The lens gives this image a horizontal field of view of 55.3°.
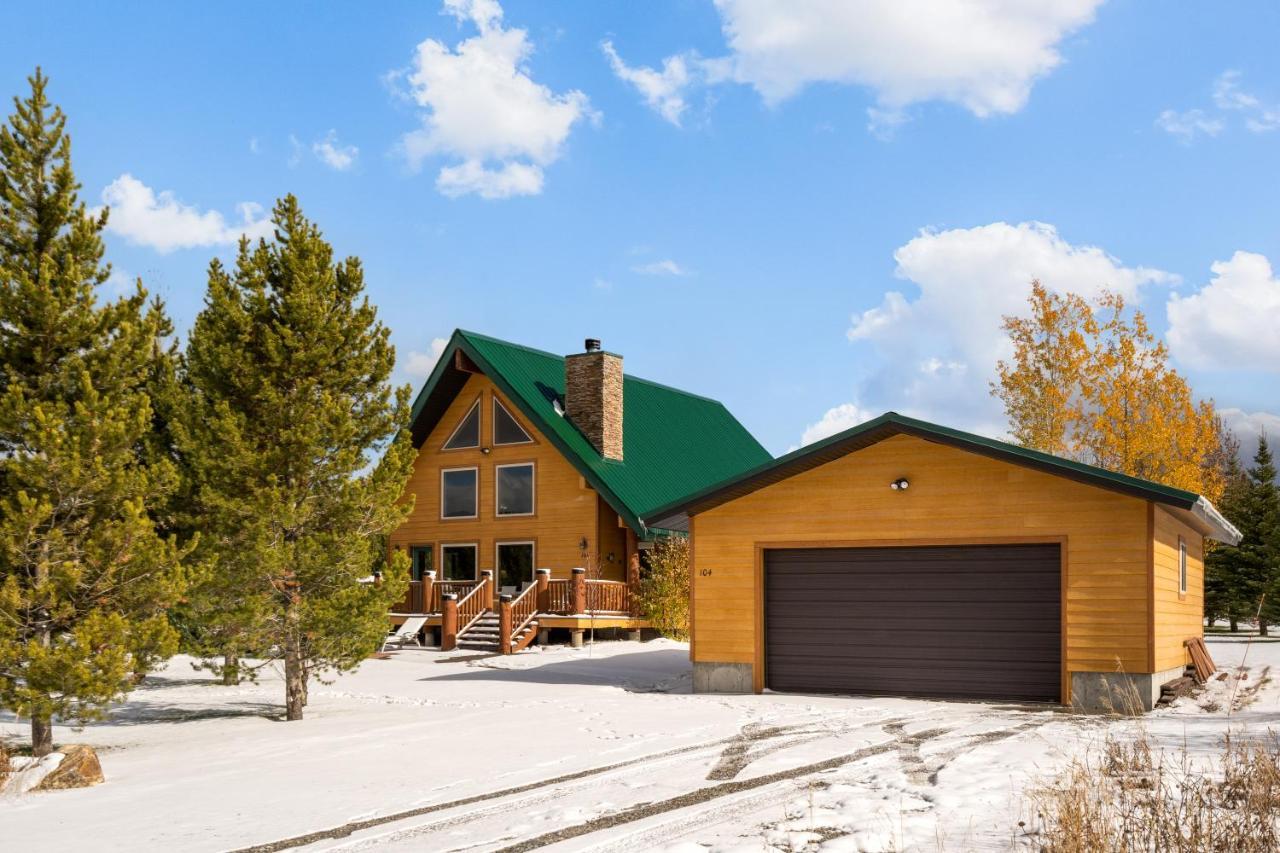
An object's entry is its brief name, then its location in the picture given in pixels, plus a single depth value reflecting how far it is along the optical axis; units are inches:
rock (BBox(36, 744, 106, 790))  498.9
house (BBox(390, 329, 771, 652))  1174.3
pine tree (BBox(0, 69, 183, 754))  540.1
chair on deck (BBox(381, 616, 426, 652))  1205.7
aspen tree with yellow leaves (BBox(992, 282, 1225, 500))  1363.2
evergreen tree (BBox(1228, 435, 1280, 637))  1740.9
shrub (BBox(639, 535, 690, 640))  1214.3
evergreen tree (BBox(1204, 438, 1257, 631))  1755.5
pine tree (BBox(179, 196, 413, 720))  680.4
